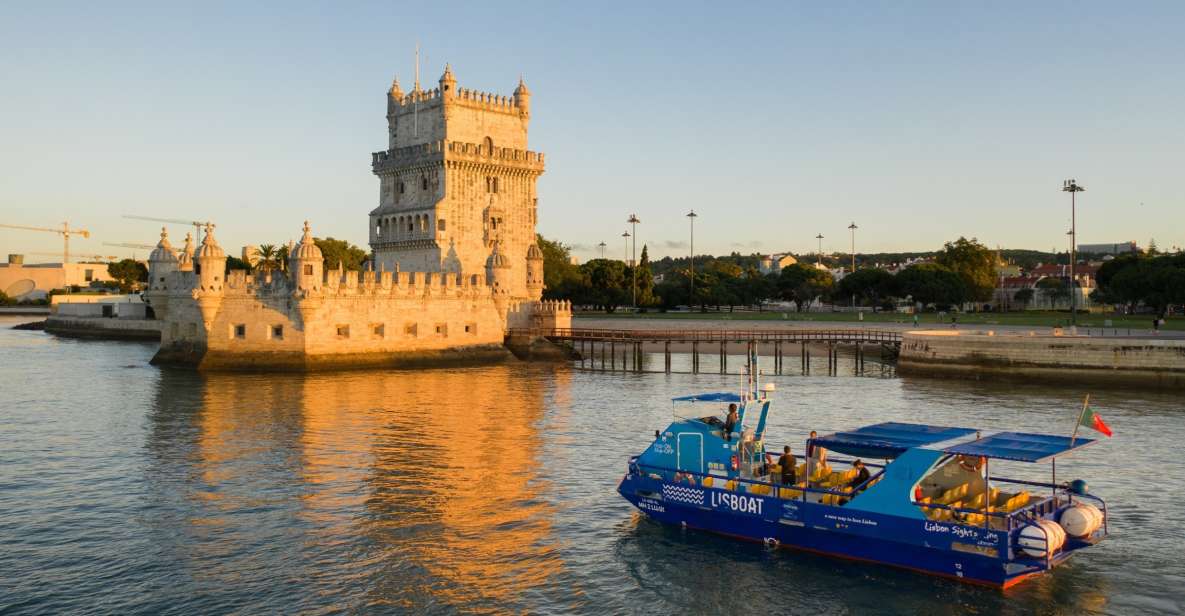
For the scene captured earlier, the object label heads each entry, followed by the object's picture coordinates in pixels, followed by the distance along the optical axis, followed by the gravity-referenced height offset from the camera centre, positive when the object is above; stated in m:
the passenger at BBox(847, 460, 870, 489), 23.80 -4.43
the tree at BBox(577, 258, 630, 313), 140.38 +2.59
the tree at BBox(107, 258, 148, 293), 156.75 +5.55
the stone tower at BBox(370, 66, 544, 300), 79.56 +10.41
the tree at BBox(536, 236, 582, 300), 140.75 +4.01
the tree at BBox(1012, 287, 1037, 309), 184.48 +0.75
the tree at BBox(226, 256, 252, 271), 123.36 +5.36
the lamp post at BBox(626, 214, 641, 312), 139.62 +3.93
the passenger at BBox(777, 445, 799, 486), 24.19 -4.35
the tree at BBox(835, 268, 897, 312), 153.50 +2.59
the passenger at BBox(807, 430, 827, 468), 24.25 -3.99
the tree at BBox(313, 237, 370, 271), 125.88 +6.98
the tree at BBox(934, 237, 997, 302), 146.38 +5.55
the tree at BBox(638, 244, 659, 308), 144.38 +2.18
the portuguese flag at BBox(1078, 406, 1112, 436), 22.08 -2.83
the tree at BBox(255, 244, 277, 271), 111.00 +5.72
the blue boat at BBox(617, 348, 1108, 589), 20.69 -4.78
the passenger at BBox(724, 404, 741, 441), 25.08 -3.20
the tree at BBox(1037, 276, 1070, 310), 177.25 +1.79
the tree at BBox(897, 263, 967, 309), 139.38 +2.16
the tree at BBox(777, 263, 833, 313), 171.75 +3.20
